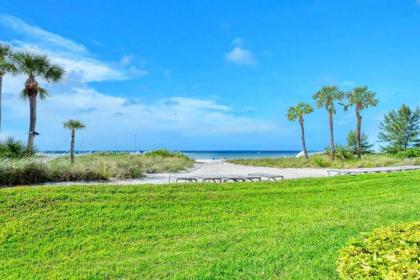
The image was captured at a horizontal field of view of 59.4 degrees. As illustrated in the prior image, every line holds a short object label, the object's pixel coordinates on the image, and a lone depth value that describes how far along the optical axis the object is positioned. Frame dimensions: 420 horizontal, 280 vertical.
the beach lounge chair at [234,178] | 11.69
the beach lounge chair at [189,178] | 11.52
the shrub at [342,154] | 28.00
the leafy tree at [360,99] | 33.53
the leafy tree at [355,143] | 40.03
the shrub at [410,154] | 27.28
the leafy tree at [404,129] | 42.03
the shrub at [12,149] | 14.34
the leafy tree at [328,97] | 32.84
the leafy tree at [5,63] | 17.09
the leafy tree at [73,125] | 15.62
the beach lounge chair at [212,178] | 11.70
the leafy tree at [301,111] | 31.73
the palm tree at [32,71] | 18.39
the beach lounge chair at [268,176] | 12.27
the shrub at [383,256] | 2.86
